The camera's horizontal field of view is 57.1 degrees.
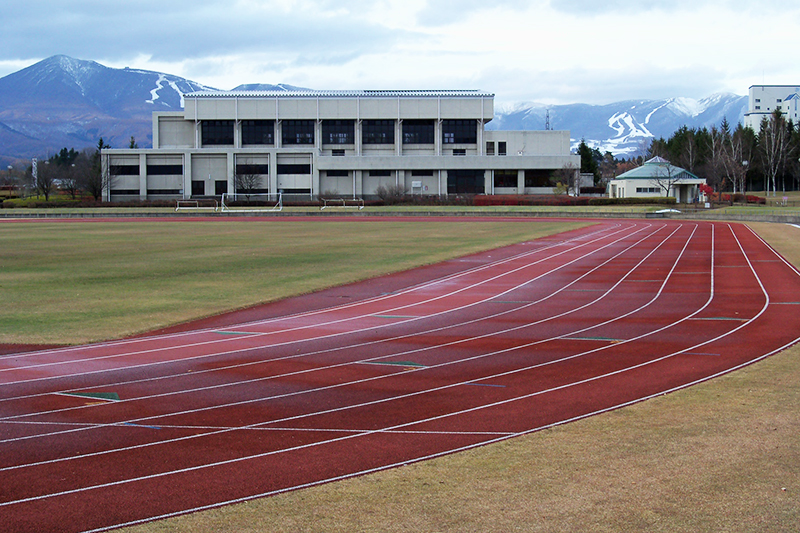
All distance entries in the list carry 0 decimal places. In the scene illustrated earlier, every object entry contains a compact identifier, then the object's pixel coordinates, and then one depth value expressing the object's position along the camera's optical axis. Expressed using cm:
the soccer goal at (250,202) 8344
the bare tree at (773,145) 10438
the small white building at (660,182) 8869
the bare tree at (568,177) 9325
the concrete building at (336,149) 9638
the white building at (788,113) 19412
